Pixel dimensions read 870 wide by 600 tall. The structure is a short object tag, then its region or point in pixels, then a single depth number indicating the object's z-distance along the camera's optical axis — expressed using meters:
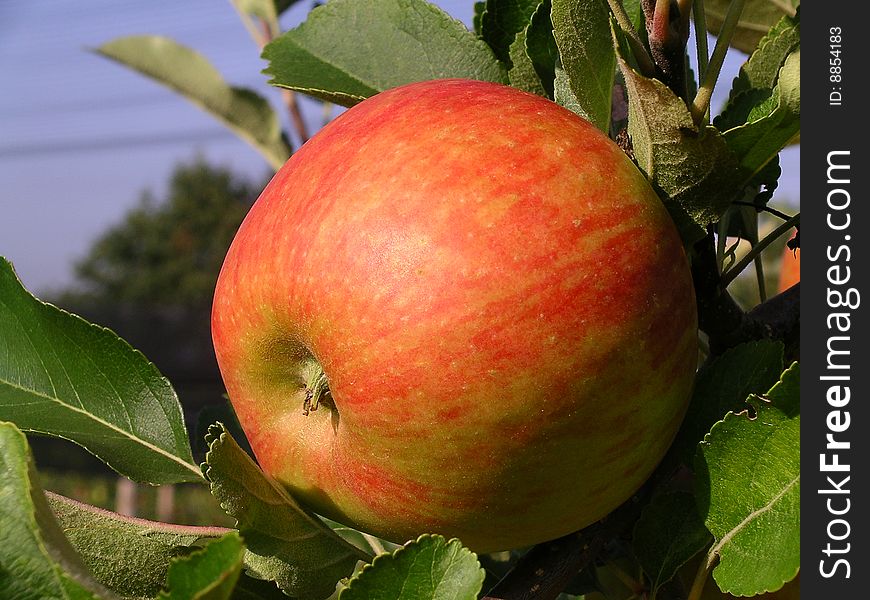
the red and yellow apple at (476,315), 0.21
